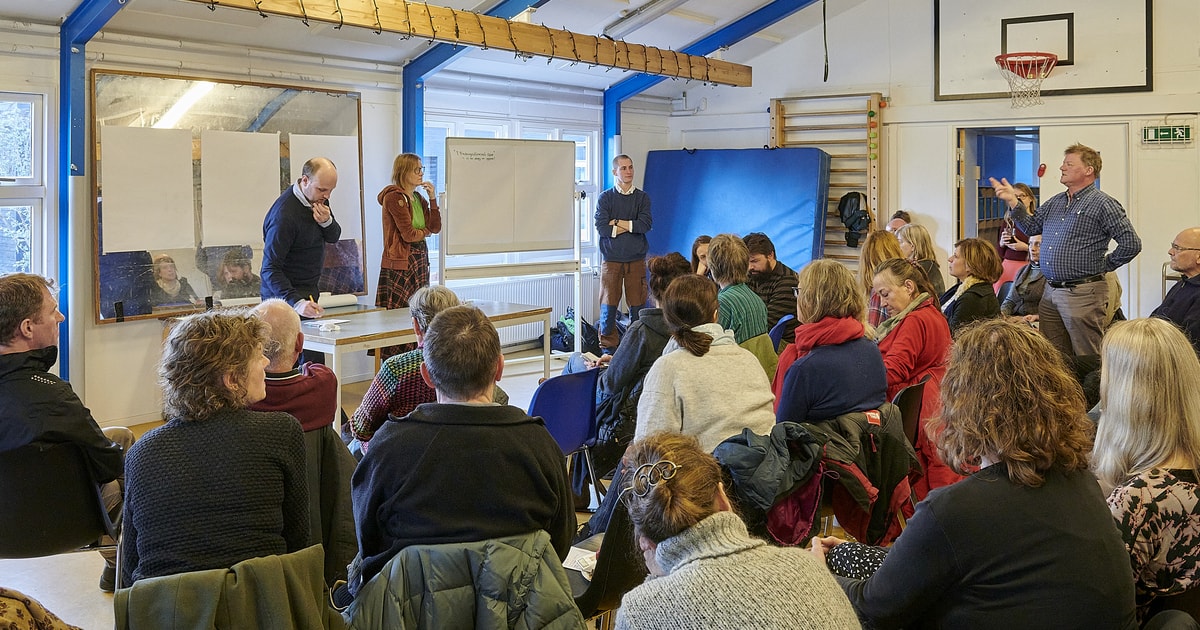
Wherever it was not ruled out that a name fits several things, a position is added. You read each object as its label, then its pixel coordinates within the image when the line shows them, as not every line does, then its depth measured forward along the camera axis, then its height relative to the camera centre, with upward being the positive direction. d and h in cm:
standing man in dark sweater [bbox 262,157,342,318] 499 +31
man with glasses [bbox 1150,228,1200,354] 452 -1
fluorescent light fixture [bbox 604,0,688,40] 748 +218
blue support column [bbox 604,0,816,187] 820 +220
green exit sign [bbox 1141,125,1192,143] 725 +119
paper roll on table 559 -4
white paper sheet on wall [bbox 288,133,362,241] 661 +86
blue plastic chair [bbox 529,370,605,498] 347 -44
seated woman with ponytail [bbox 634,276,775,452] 290 -29
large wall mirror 561 +72
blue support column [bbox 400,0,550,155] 698 +151
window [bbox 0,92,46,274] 532 +61
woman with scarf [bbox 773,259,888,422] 298 -22
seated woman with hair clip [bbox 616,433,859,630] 137 -41
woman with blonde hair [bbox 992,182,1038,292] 639 +30
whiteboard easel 707 +70
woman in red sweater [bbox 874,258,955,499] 350 -24
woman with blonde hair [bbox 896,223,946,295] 497 +21
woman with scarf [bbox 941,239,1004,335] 435 +4
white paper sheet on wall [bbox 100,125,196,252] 559 +62
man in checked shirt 538 +22
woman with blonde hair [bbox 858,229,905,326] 471 +17
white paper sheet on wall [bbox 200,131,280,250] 605 +70
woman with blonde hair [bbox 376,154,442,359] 587 +36
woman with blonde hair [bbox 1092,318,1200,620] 188 -34
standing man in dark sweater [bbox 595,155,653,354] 809 +43
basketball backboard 739 +200
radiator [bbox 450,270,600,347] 821 -1
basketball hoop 767 +176
